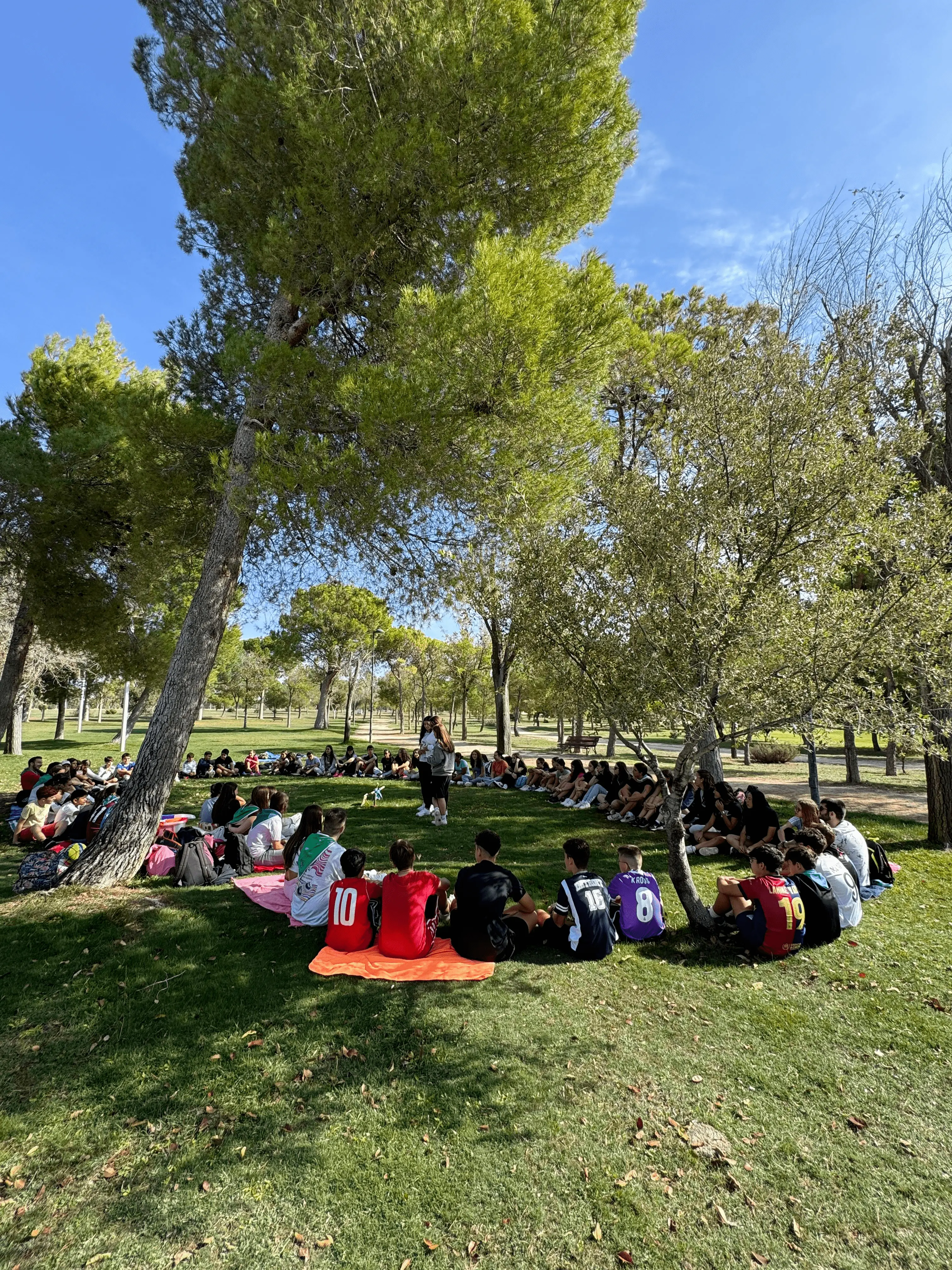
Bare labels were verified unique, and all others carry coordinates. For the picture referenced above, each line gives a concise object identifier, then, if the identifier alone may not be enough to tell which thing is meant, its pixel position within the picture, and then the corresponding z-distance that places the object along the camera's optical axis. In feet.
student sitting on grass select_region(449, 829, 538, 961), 18.44
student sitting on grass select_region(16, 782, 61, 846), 30.68
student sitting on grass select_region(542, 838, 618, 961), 18.93
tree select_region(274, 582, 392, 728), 108.17
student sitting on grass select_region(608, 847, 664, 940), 20.52
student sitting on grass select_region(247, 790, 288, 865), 27.89
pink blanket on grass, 22.40
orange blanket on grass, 17.44
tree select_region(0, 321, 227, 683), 28.12
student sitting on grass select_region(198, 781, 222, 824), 33.12
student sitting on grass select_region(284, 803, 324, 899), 23.43
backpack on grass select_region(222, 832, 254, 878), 27.12
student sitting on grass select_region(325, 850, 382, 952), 19.06
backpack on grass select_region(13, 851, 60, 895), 22.86
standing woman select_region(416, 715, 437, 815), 36.73
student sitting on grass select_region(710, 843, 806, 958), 19.34
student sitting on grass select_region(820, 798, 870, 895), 24.58
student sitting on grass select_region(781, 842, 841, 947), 20.22
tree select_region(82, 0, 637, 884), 22.35
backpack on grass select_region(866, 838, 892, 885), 26.03
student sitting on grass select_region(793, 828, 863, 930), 21.62
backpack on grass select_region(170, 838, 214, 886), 24.50
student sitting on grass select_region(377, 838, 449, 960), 18.61
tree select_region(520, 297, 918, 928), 19.92
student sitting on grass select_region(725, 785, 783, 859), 29.37
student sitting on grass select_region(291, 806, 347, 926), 20.83
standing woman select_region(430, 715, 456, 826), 36.32
